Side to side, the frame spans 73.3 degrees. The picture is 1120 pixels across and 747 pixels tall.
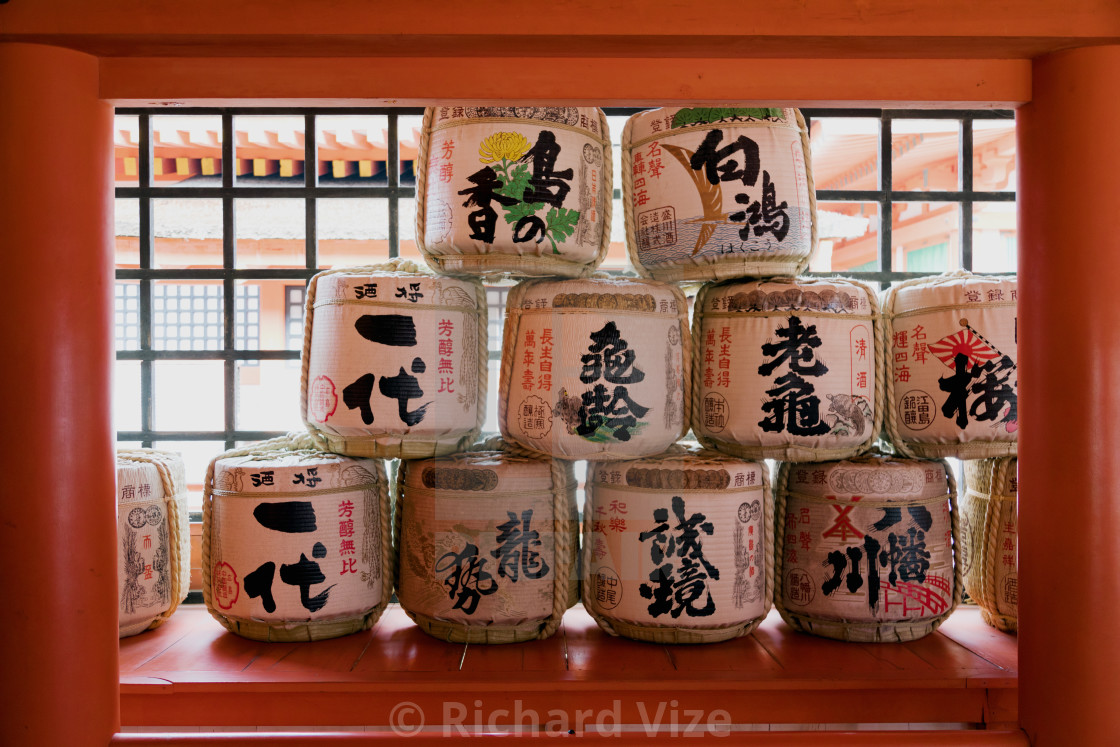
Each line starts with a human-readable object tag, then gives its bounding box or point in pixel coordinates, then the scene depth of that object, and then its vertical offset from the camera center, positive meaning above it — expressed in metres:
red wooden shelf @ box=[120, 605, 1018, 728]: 1.33 -0.57
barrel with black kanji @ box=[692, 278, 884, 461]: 1.48 -0.01
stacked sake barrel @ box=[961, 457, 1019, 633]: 1.58 -0.38
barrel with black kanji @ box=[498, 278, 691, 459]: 1.43 -0.01
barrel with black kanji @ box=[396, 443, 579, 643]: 1.46 -0.35
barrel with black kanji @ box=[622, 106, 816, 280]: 1.52 +0.36
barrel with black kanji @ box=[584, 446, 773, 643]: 1.45 -0.35
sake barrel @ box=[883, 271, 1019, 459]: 1.50 -0.01
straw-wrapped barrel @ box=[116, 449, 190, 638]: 1.51 -0.35
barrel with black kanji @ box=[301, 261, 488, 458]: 1.45 +0.01
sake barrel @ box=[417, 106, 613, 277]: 1.47 +0.34
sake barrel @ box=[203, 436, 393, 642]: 1.45 -0.35
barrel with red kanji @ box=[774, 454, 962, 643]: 1.50 -0.37
